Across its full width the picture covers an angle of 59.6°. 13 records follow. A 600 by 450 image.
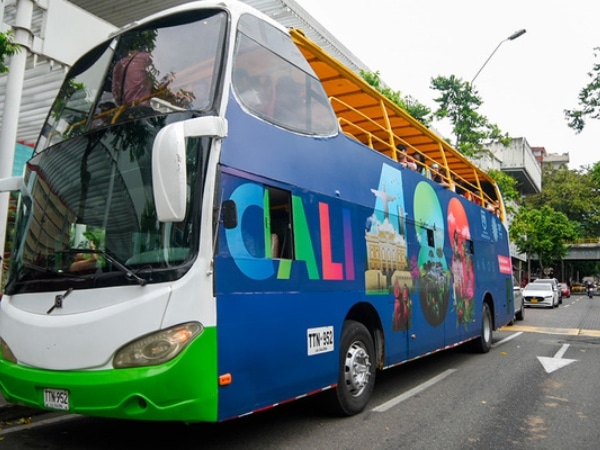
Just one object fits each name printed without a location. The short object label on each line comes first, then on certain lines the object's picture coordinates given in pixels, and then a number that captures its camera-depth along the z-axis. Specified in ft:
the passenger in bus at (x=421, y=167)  27.20
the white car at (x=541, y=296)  95.20
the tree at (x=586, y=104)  57.11
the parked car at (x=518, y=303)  60.03
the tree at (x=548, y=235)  158.20
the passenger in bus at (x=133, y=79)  14.52
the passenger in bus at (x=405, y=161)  25.19
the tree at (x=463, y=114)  74.80
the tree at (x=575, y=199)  196.75
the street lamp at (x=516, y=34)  55.62
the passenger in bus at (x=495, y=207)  40.05
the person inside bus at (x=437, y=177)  29.01
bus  12.09
